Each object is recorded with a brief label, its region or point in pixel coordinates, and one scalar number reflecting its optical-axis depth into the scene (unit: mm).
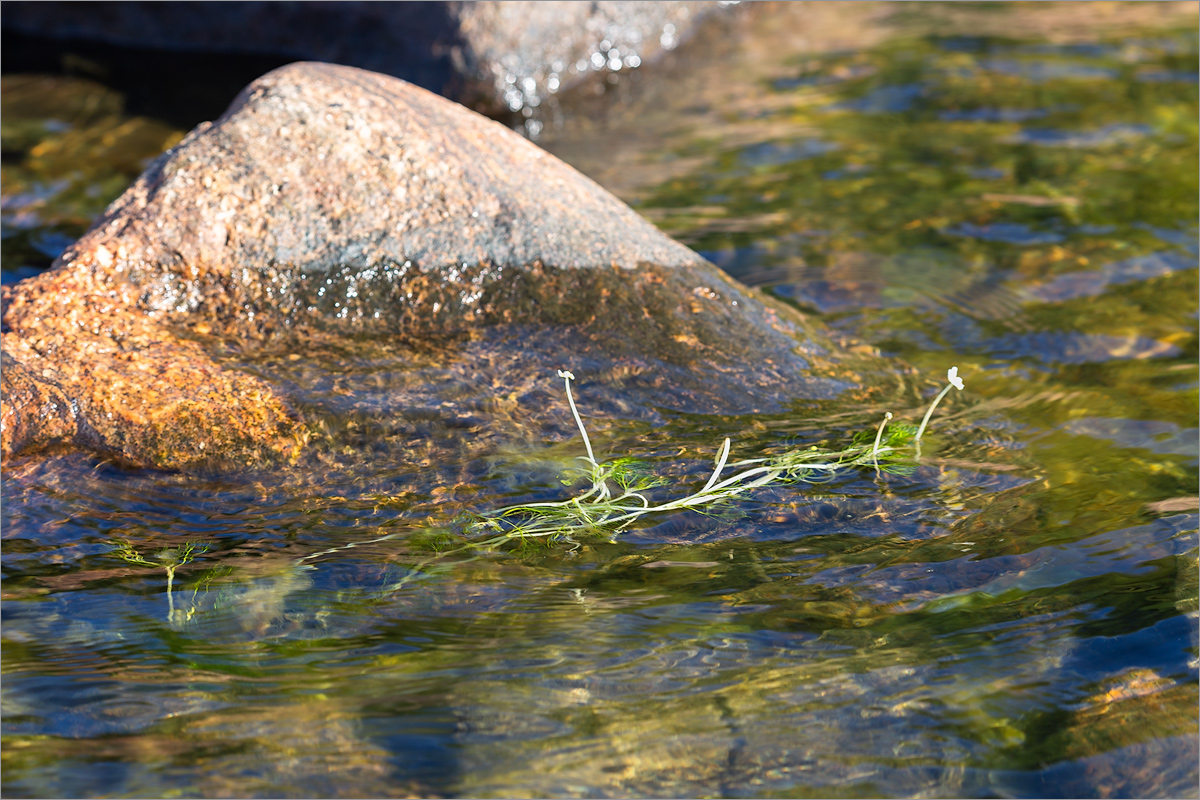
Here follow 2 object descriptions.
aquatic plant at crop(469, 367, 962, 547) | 6383
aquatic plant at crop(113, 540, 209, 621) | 6234
